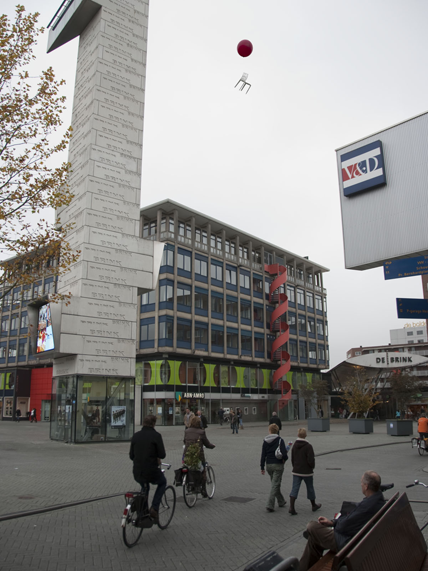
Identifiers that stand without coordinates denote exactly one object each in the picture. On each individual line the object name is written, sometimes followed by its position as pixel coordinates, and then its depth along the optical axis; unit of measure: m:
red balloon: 13.23
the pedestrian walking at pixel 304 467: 9.42
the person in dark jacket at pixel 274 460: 9.62
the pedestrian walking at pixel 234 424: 35.82
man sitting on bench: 5.04
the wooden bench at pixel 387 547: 3.56
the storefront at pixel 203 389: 50.66
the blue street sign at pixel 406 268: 14.62
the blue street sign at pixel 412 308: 13.77
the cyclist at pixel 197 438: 10.41
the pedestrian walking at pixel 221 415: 53.03
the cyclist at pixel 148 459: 7.80
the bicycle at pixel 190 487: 10.02
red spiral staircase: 64.62
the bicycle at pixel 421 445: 20.13
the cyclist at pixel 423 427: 20.11
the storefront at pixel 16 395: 63.19
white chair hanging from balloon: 14.50
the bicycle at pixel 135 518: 7.07
